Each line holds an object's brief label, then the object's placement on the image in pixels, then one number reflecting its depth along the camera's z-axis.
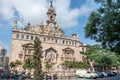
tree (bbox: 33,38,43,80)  8.47
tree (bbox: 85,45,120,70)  25.76
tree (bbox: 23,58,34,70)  23.62
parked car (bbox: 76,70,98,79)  19.25
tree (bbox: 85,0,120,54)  9.82
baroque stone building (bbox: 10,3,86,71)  27.53
